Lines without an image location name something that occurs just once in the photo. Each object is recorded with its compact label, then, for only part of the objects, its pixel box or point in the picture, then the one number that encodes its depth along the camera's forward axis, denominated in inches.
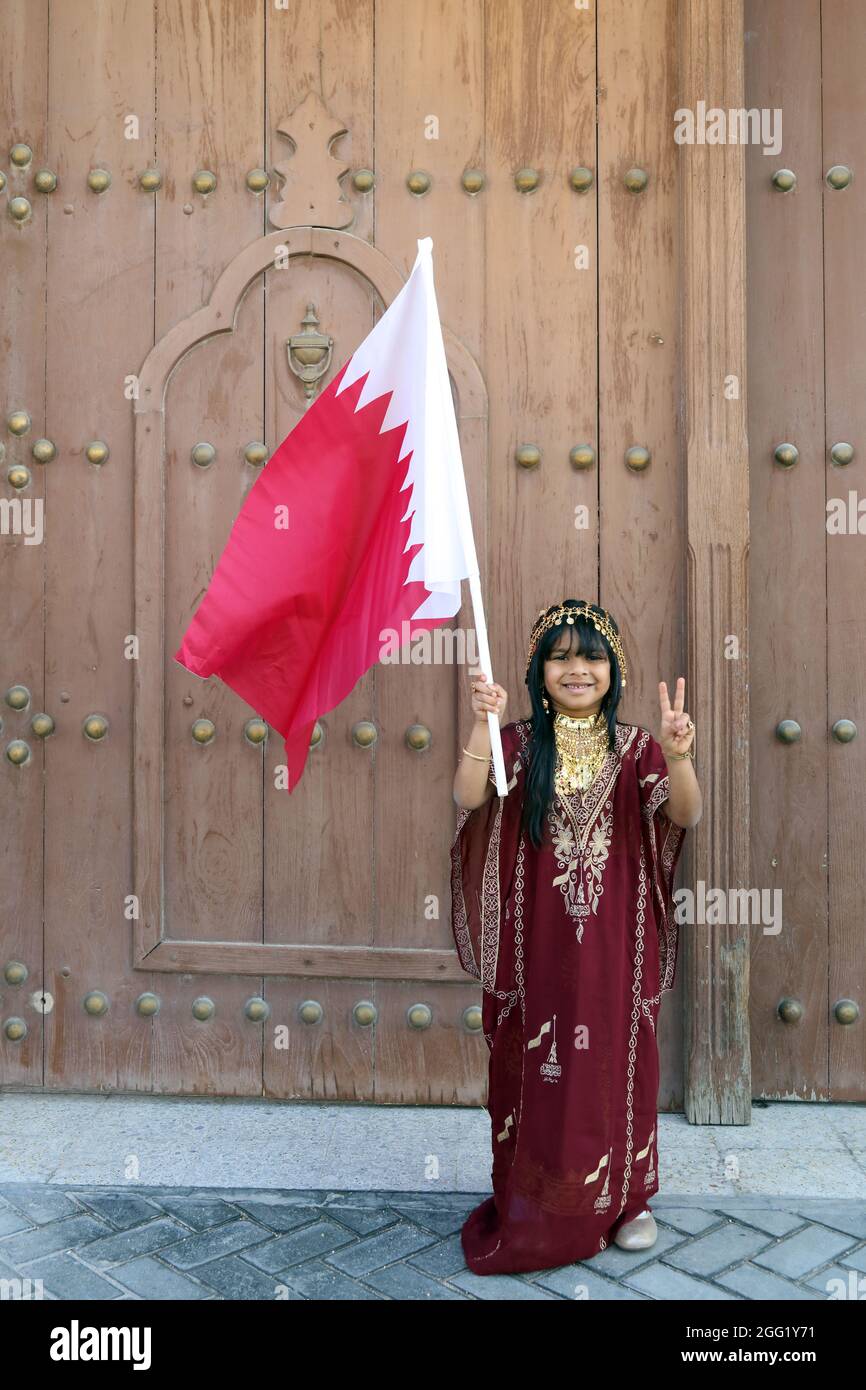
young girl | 97.2
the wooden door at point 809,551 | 131.4
